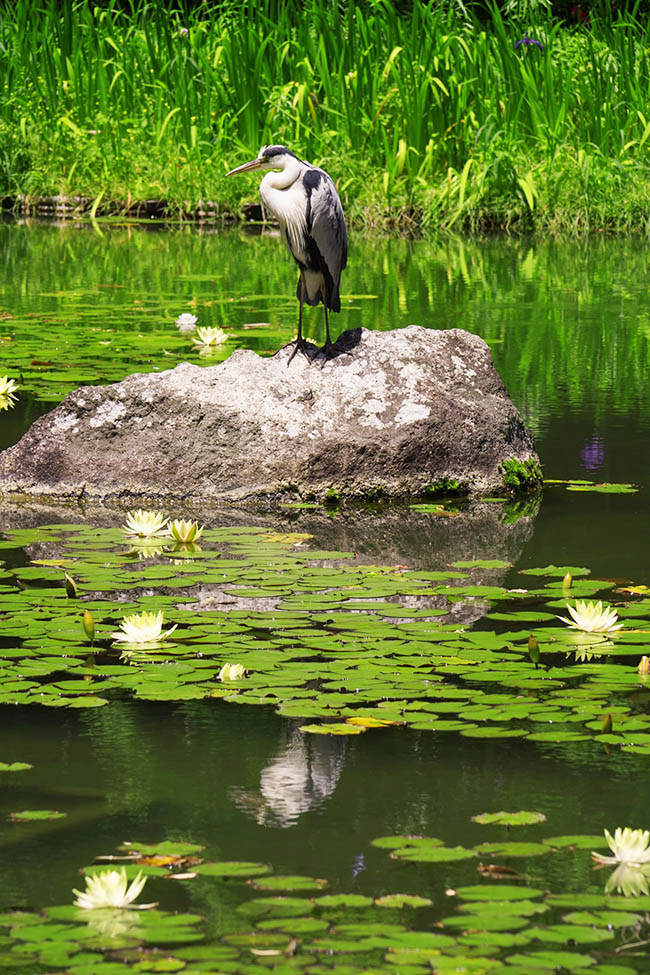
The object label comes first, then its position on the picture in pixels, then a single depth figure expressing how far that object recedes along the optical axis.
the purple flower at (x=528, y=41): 24.39
